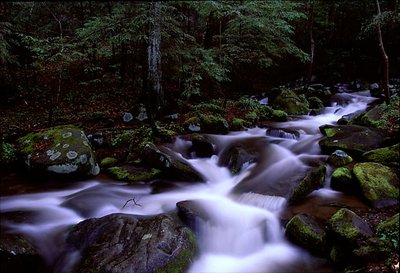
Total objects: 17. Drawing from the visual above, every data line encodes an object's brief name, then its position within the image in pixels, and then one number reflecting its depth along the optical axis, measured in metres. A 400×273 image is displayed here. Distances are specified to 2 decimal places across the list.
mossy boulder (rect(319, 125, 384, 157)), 8.53
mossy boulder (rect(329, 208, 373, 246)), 4.95
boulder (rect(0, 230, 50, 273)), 4.85
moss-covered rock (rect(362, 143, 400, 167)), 7.48
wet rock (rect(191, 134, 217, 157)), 9.82
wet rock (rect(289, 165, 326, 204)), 6.88
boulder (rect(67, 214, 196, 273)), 4.75
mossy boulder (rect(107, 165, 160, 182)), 8.16
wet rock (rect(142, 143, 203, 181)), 8.35
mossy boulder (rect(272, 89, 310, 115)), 14.77
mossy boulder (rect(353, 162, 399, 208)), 6.33
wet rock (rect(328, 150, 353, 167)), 8.18
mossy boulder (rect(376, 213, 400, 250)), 4.78
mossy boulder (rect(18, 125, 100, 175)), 8.00
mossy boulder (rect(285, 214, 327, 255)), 5.41
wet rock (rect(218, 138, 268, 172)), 9.03
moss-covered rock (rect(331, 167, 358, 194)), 7.06
